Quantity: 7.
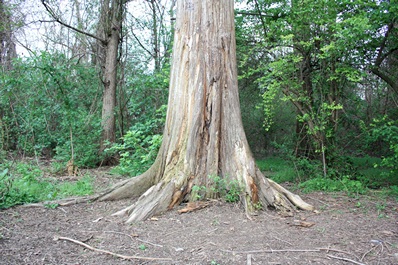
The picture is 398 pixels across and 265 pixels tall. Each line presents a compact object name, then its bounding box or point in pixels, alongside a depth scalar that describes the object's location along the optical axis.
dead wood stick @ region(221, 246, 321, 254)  3.53
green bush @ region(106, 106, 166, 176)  6.74
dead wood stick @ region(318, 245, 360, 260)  3.59
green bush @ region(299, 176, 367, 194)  6.86
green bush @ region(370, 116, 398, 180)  6.73
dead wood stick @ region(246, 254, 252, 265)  3.27
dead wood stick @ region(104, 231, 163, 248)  3.80
